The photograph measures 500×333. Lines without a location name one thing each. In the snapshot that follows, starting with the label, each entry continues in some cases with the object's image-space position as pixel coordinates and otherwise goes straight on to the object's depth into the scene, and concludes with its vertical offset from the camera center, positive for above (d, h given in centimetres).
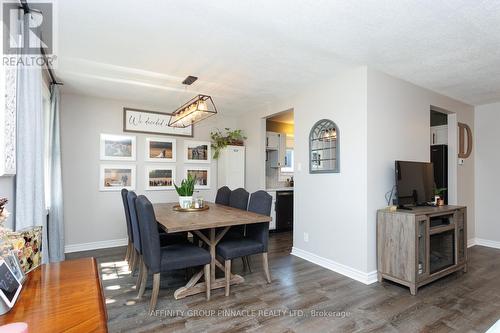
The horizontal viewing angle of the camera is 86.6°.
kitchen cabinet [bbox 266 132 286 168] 578 +41
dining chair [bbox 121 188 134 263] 320 -71
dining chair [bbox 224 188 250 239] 340 -51
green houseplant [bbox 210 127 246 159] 537 +60
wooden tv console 279 -87
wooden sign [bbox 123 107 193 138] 468 +83
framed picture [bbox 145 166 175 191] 482 -18
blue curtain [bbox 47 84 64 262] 341 -30
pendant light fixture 313 +71
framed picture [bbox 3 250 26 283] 109 -41
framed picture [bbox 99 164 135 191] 448 -15
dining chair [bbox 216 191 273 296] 274 -83
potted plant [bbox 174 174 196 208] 343 -32
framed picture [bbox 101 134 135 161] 450 +36
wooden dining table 251 -54
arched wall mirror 350 +29
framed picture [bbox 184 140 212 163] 520 +34
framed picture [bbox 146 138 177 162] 481 +34
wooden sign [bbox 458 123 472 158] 456 +50
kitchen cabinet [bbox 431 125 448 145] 479 +62
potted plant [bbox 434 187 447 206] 350 -43
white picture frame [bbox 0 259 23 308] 95 -43
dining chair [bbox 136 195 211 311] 234 -82
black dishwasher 551 -89
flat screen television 318 -18
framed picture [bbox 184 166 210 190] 522 -14
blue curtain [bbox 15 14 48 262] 189 +15
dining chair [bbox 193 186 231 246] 422 -45
